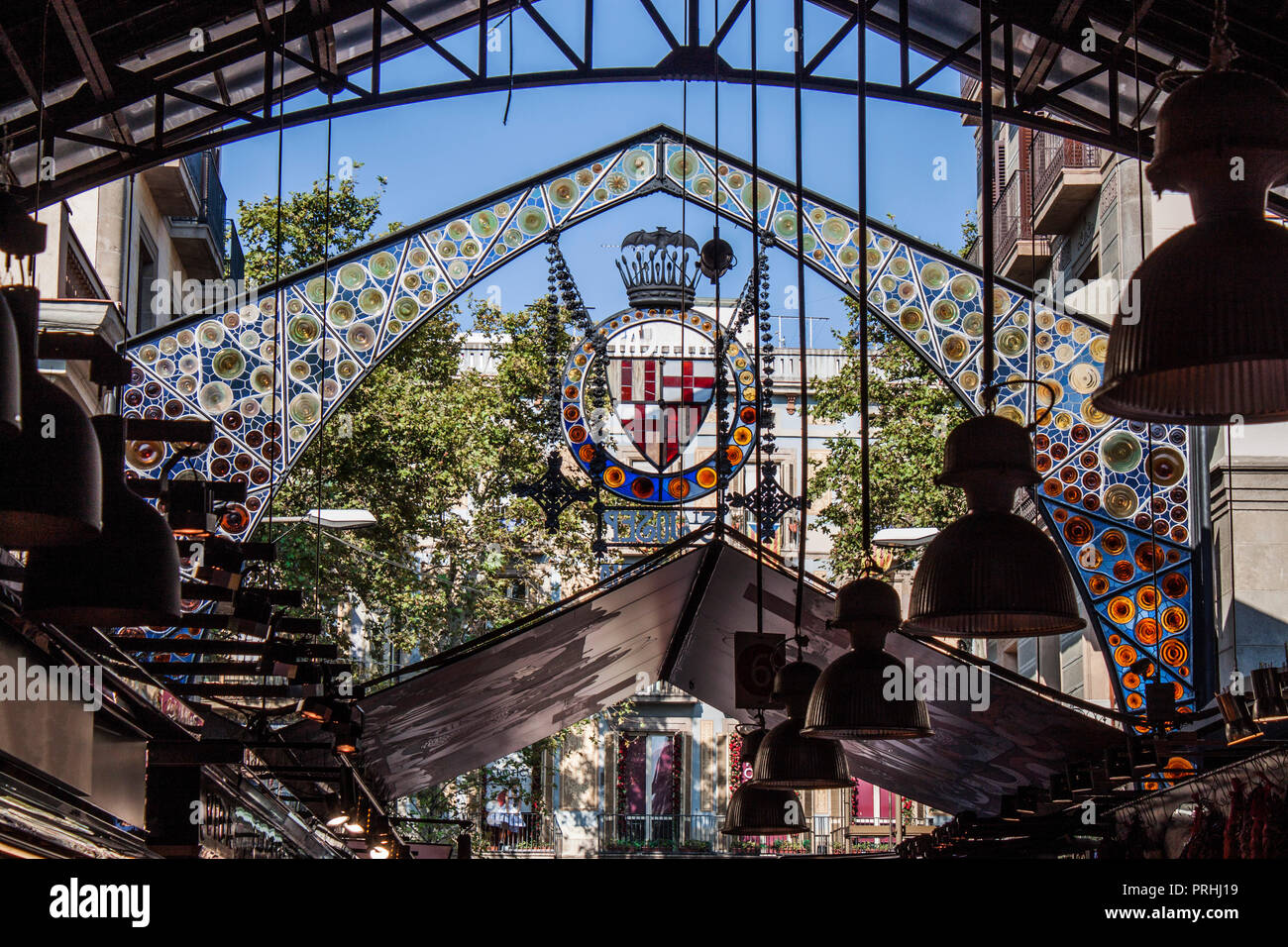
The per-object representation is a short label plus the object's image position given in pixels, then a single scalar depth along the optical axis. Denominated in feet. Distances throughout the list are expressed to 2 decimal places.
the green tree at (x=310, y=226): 90.12
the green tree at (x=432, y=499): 84.58
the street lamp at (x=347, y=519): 51.80
